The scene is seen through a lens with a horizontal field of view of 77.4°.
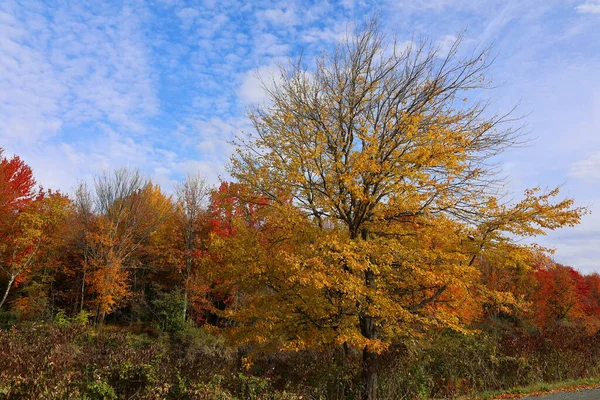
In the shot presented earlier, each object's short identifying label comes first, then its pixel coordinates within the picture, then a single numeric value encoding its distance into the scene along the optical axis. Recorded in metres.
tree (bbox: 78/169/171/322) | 21.28
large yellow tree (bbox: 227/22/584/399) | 7.55
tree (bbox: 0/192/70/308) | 19.03
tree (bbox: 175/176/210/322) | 23.73
